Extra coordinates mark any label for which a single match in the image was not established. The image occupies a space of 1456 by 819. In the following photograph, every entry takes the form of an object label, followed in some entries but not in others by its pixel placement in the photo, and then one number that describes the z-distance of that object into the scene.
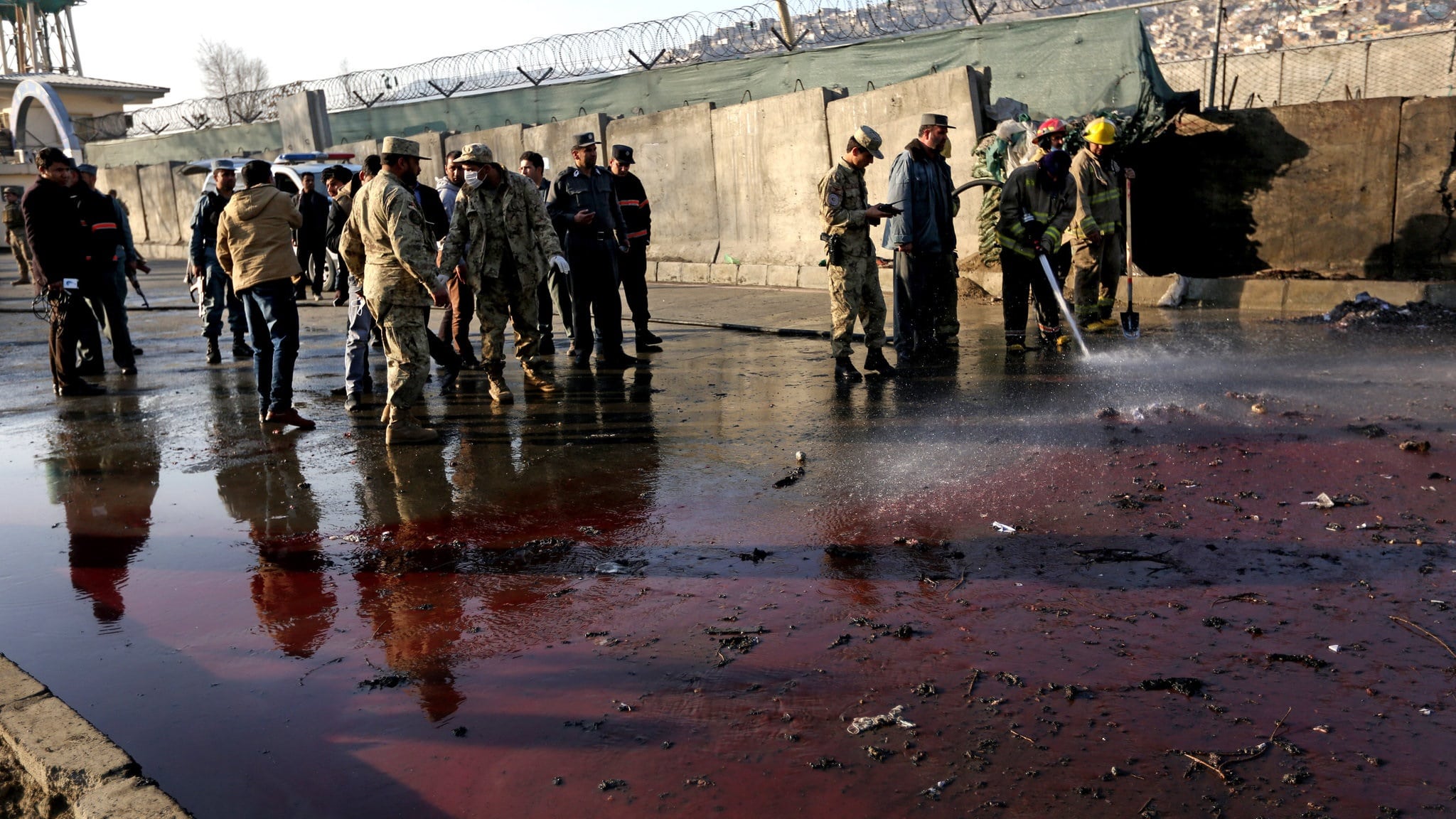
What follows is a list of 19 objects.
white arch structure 34.09
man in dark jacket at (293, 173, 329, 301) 12.45
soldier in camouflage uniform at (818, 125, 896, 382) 8.51
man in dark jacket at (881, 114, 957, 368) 8.89
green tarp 12.10
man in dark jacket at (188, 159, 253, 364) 10.61
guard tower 57.16
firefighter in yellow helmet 9.77
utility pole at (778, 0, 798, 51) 15.86
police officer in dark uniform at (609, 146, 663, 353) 10.55
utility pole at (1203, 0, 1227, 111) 12.77
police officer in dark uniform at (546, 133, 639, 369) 9.50
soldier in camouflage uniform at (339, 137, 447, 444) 6.84
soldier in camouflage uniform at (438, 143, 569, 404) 7.99
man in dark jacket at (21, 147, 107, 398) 9.02
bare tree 74.00
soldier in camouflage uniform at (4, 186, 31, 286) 18.94
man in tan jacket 7.57
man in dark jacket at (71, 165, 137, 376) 9.37
